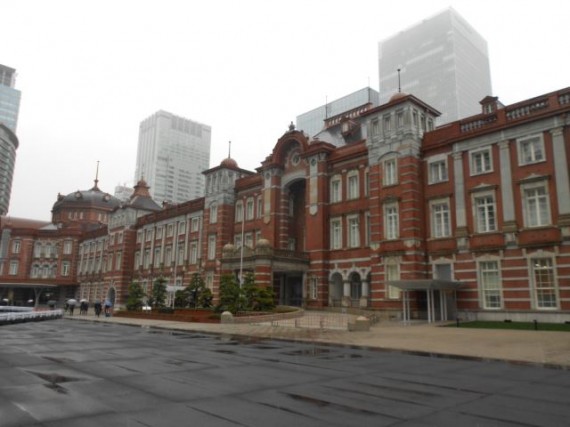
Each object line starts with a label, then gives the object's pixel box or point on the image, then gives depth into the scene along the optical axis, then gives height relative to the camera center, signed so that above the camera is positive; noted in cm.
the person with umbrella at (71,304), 4783 -76
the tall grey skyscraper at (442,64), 12488 +6738
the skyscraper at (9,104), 16238 +6788
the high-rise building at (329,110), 10664 +4492
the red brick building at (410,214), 2702 +662
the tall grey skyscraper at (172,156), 17525 +5564
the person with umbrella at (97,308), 4269 -100
